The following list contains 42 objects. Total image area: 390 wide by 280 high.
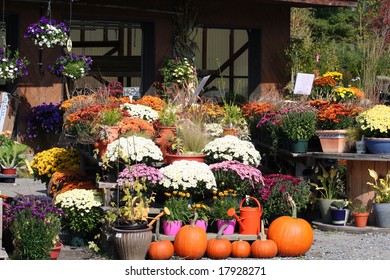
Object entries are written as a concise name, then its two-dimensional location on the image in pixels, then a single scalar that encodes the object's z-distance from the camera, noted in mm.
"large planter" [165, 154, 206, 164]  14055
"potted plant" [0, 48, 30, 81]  19975
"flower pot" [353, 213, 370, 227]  14800
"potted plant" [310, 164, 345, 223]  15388
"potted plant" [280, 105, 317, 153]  15614
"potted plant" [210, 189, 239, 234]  13162
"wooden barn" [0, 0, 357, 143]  21748
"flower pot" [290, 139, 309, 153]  15704
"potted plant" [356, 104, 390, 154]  14766
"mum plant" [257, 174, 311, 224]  13851
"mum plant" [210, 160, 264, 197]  13524
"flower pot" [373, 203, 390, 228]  14755
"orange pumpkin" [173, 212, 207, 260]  12473
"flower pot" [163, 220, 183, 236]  12936
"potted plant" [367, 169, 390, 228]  14778
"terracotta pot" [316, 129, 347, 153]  15433
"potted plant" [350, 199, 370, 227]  14812
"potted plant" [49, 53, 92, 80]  20811
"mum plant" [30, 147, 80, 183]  17331
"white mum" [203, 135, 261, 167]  14043
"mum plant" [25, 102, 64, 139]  21421
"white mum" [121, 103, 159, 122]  16066
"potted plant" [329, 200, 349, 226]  14936
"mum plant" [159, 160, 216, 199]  13060
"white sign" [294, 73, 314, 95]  18005
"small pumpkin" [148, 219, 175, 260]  12411
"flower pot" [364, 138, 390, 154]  14812
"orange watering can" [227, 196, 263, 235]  13252
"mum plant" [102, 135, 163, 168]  13637
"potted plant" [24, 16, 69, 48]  20099
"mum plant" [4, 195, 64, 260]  11513
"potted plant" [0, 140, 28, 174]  18427
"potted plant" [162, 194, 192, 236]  12947
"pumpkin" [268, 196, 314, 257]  12846
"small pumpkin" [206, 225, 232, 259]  12563
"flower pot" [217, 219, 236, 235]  13139
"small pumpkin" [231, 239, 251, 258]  12755
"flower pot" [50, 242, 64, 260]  12066
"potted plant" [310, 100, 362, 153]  15467
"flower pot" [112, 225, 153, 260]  12089
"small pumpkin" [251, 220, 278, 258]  12767
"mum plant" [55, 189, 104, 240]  13603
